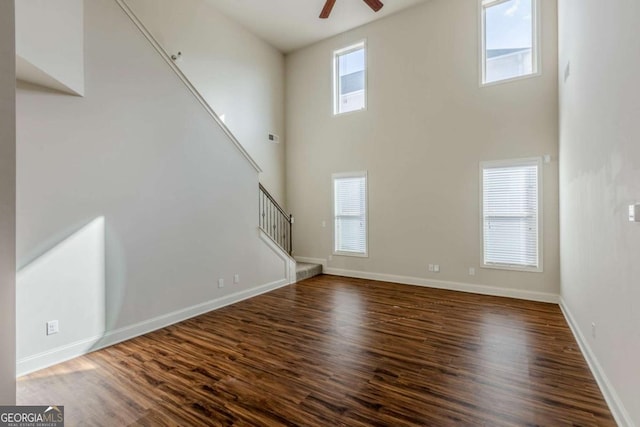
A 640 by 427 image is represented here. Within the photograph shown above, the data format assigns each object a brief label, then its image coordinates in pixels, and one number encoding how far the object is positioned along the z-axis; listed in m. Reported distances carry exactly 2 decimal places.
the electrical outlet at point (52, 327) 2.93
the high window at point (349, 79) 6.60
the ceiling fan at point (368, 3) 4.63
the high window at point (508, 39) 4.88
